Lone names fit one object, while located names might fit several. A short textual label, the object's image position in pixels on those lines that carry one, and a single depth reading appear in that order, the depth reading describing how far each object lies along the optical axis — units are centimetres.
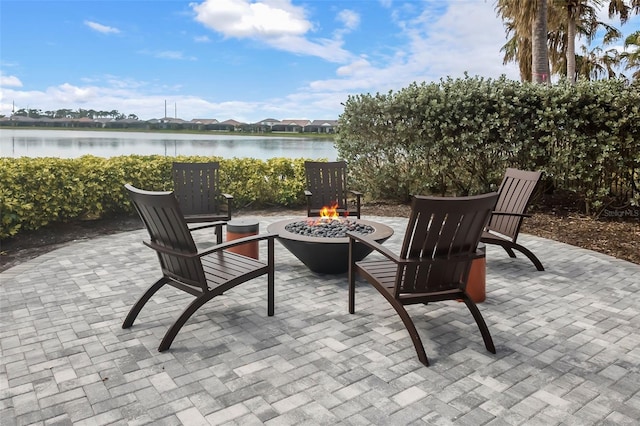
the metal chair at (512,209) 461
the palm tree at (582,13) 1536
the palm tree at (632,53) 2338
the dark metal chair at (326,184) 651
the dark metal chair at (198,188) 580
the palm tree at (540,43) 1104
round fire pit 412
